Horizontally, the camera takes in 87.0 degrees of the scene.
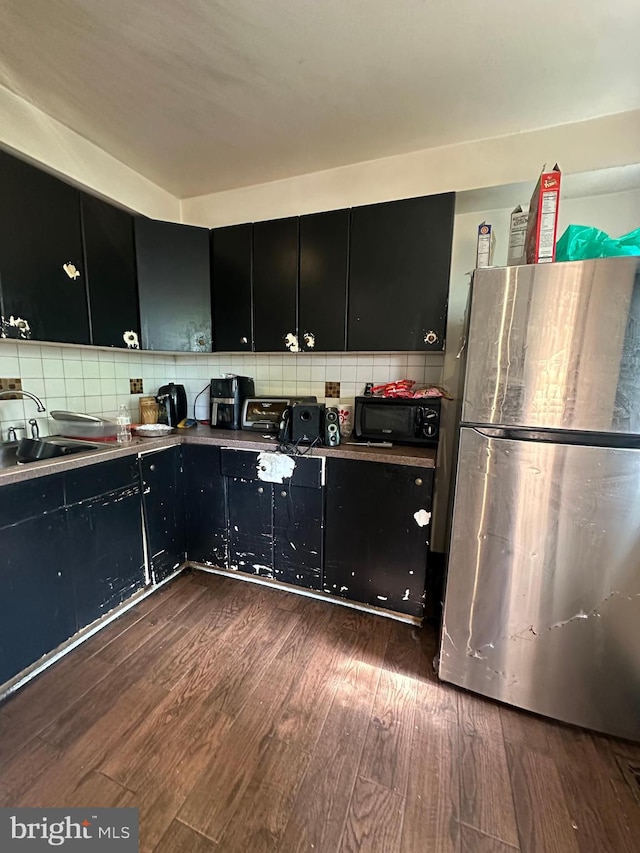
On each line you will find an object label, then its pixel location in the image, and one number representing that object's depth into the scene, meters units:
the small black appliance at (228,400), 2.10
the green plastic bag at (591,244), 1.12
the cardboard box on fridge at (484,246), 1.37
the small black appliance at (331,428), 1.73
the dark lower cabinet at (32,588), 1.24
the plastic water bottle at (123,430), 1.75
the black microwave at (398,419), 1.70
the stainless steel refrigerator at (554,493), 1.03
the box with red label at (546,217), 1.11
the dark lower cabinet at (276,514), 1.76
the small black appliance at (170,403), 2.19
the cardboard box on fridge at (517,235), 1.30
